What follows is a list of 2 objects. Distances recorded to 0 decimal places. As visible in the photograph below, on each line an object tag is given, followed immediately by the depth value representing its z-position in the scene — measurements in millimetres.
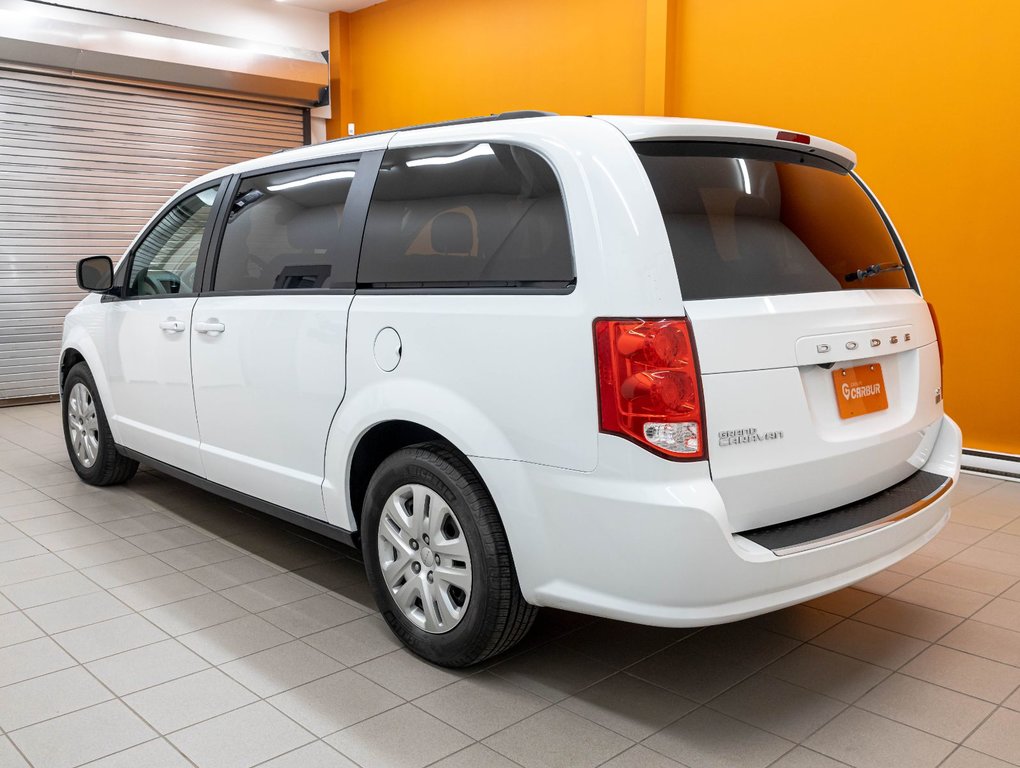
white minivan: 2055
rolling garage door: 7559
